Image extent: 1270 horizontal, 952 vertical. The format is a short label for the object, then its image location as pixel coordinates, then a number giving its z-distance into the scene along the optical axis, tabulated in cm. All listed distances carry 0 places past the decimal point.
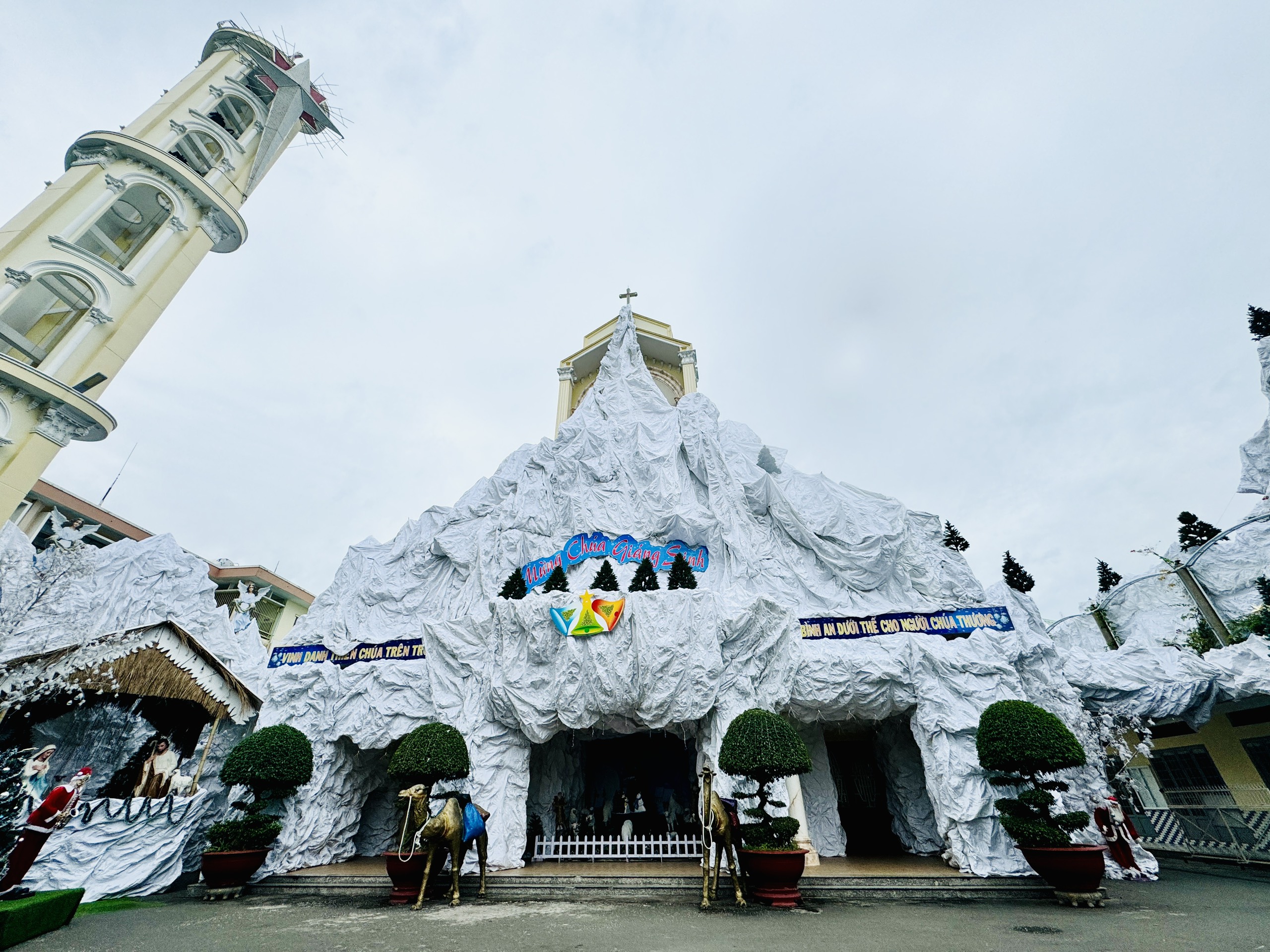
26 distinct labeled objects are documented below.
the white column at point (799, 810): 1130
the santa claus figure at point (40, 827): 673
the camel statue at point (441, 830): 878
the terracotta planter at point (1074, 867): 823
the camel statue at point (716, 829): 848
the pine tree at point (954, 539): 1812
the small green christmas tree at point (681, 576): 1394
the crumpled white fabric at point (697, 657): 1195
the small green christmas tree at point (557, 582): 1415
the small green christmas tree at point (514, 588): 1463
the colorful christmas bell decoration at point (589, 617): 1240
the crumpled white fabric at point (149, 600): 1617
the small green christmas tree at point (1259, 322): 1747
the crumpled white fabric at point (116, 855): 1001
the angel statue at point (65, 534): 1003
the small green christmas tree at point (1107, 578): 2025
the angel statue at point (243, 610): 2089
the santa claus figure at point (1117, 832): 1059
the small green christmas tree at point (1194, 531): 1662
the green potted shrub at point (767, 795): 851
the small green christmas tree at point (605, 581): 1426
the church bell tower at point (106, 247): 1171
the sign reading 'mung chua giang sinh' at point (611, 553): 1716
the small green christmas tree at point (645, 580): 1398
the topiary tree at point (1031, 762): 868
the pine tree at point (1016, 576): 1549
